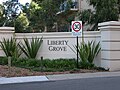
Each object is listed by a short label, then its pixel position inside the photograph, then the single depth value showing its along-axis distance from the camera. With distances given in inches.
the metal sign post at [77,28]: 350.1
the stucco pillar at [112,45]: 352.8
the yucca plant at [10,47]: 414.9
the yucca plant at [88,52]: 366.8
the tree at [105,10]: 473.6
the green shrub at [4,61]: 388.7
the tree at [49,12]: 635.6
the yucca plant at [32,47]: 414.9
